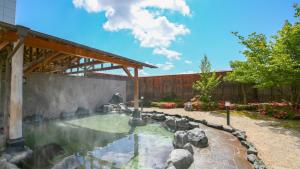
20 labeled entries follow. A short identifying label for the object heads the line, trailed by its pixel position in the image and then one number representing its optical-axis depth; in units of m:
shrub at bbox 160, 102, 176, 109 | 13.11
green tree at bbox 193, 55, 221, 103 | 12.43
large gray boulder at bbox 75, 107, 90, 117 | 10.84
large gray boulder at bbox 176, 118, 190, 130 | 7.22
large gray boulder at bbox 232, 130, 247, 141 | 5.29
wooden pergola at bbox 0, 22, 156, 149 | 4.29
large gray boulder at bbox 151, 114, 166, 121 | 9.20
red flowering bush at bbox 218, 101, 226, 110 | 11.46
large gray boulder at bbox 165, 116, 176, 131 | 7.69
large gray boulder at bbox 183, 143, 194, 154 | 4.27
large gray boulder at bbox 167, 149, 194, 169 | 3.46
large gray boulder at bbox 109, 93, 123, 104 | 13.37
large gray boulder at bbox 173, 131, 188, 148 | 4.91
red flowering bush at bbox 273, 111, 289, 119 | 8.62
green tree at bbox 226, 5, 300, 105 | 7.63
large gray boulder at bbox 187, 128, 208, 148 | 4.90
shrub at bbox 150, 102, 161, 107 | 13.74
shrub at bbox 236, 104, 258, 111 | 10.80
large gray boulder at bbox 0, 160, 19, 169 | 3.39
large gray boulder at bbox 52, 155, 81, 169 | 3.32
